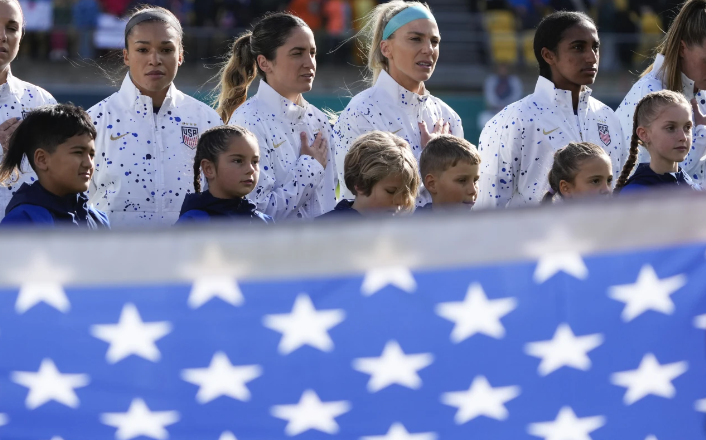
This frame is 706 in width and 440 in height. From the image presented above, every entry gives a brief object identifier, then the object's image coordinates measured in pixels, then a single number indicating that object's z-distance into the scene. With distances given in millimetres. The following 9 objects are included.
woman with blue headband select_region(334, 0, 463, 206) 9102
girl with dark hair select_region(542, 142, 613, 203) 7887
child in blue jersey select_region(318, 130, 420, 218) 7312
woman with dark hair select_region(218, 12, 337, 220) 8312
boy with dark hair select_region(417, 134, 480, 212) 7898
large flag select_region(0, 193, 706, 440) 3773
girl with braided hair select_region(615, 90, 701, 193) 8211
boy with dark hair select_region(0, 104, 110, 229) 6687
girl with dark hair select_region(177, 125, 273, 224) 7223
